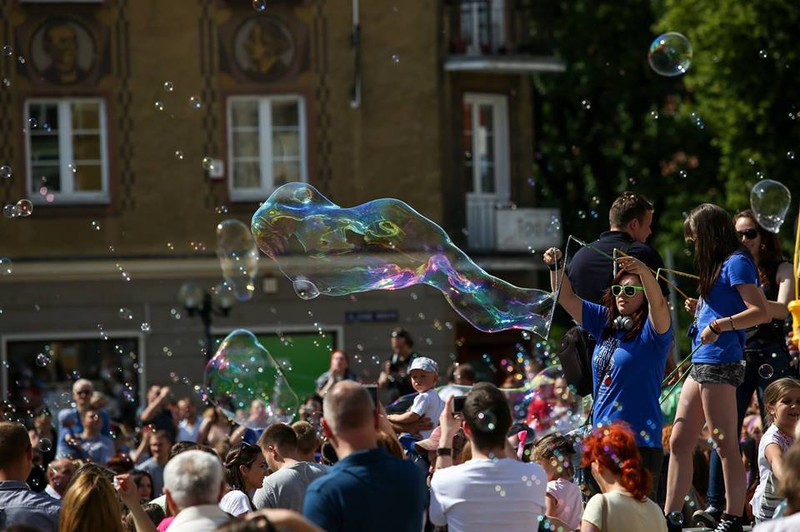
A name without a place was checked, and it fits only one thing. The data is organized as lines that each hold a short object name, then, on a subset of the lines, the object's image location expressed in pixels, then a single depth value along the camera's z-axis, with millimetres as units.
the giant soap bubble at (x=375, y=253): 17688
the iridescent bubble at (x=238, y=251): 31388
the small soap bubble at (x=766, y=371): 16139
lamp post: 40713
